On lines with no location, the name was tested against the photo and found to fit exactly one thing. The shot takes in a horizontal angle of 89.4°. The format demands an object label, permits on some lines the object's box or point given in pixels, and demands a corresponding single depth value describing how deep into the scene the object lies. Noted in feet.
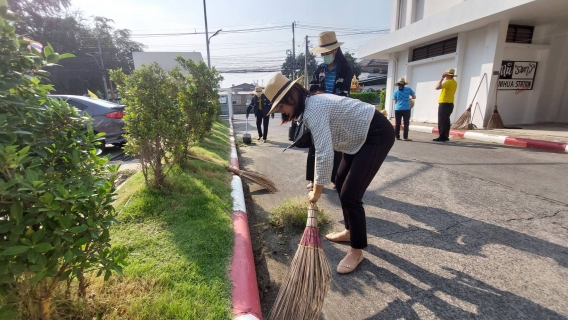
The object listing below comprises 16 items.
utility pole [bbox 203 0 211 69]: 60.44
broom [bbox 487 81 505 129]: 28.04
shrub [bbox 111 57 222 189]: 9.62
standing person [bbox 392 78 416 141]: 24.07
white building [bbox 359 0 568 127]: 26.66
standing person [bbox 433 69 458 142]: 22.98
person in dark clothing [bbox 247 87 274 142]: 28.05
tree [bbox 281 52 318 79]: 143.84
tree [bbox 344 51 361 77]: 136.46
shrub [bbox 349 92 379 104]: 87.30
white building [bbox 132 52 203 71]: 47.43
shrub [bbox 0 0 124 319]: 3.28
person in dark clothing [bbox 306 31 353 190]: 11.80
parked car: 20.44
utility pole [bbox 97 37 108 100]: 101.12
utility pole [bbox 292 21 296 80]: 112.51
